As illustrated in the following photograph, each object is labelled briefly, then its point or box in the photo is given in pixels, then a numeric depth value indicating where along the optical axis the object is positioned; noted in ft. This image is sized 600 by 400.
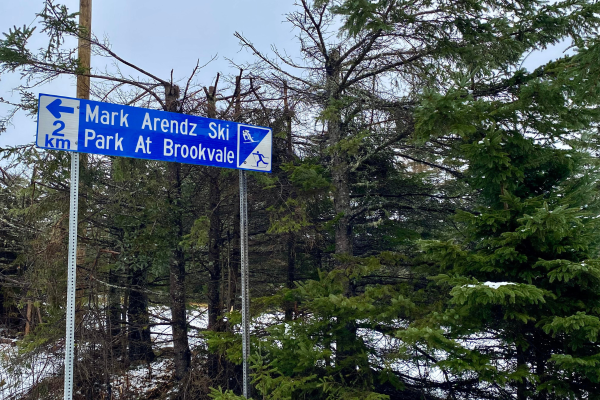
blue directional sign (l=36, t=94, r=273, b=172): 10.12
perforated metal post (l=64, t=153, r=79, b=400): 9.48
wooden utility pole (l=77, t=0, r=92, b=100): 21.92
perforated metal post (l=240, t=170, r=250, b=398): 12.53
